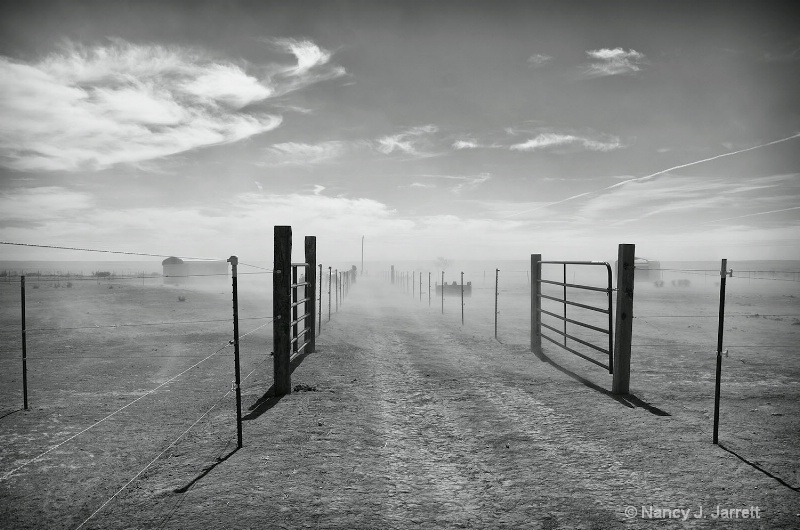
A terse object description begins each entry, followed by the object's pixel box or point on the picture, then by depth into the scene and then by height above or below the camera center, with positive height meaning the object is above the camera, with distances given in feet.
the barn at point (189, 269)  184.75 -6.34
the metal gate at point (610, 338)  24.11 -4.80
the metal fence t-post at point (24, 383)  20.99 -6.40
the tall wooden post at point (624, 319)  23.48 -3.50
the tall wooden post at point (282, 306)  23.22 -2.77
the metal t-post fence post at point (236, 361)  15.21 -4.08
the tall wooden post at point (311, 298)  34.91 -3.43
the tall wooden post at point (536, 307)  35.91 -4.31
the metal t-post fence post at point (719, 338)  15.83 -3.24
